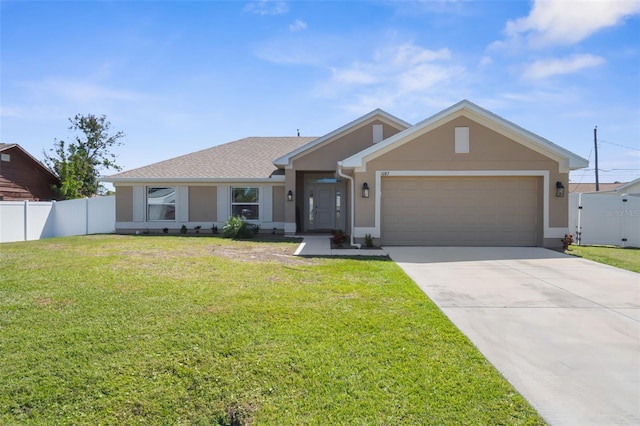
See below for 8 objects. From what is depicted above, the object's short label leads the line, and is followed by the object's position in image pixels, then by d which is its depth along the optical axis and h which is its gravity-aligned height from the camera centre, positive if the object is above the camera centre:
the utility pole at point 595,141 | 31.01 +6.40
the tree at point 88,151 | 29.86 +5.58
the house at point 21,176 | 19.34 +2.10
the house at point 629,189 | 18.49 +1.29
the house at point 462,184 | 11.18 +0.93
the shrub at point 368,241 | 11.18 -0.95
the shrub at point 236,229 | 14.15 -0.73
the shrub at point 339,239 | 11.69 -0.93
